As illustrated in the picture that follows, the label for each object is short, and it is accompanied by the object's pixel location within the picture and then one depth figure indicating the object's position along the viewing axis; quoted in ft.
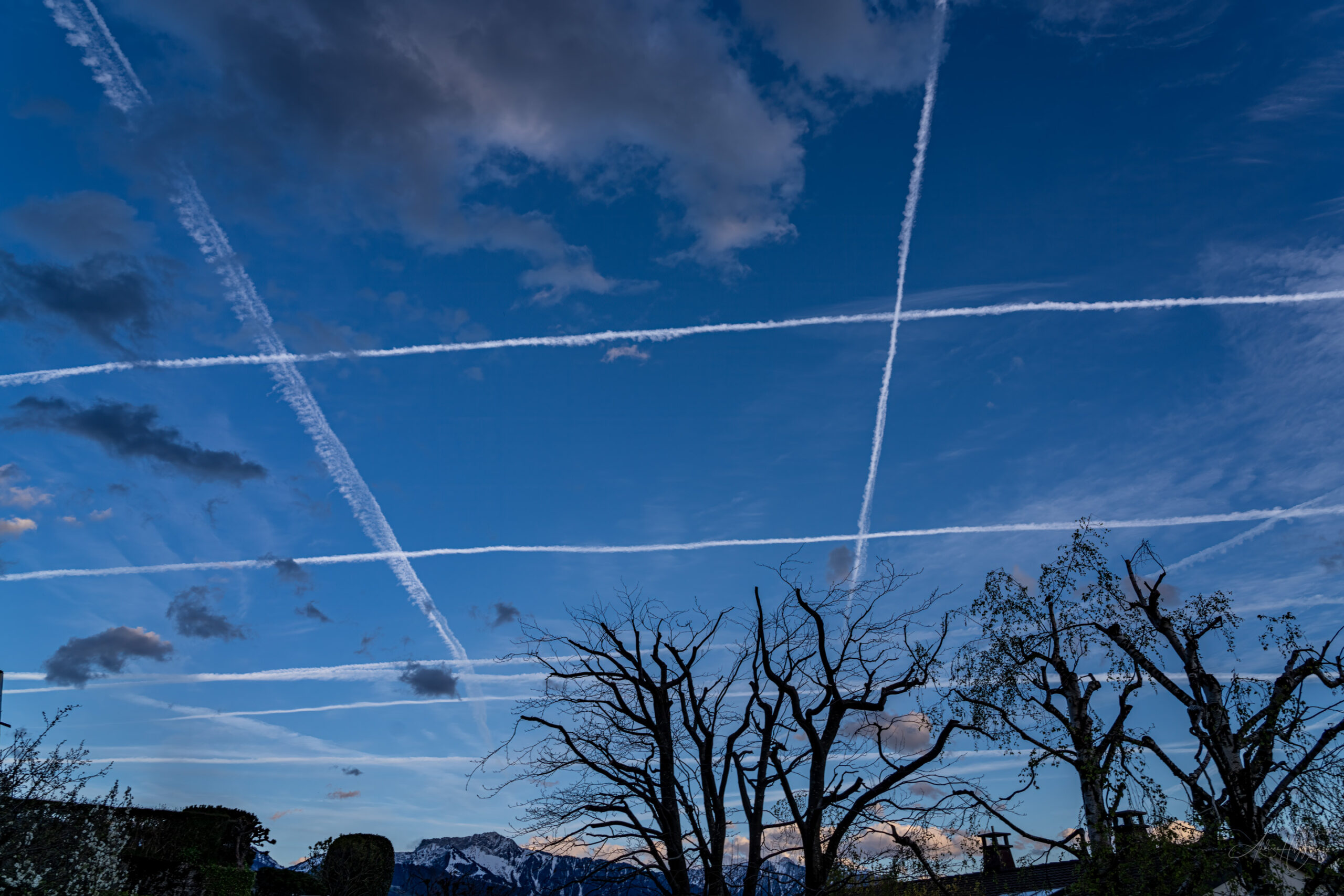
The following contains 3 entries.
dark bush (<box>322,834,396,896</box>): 128.77
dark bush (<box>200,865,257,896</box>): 95.86
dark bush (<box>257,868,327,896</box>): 117.70
